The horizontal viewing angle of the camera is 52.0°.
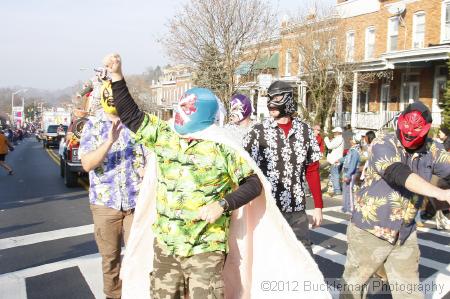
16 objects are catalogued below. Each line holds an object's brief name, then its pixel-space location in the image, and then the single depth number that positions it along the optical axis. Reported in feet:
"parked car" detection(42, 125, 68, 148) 122.21
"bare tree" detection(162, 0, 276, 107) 54.29
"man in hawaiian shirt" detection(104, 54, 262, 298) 9.59
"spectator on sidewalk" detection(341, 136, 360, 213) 33.53
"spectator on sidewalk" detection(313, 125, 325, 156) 38.67
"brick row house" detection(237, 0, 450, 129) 67.15
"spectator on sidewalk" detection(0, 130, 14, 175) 56.70
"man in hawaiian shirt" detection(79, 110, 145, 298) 13.16
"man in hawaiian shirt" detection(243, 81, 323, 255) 14.14
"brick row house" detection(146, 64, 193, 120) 205.26
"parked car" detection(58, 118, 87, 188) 42.75
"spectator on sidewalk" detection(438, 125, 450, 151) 31.65
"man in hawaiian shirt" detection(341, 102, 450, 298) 11.19
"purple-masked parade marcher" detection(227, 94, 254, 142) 18.63
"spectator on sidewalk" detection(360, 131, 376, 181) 34.56
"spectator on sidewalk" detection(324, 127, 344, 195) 38.81
